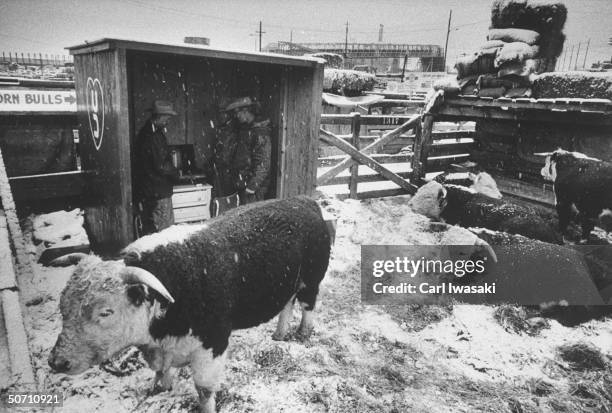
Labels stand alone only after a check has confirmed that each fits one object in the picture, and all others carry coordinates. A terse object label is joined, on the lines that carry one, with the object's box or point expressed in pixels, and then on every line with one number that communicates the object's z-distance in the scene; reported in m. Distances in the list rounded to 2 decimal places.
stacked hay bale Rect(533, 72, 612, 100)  7.72
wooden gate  8.78
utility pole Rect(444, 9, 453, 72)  50.00
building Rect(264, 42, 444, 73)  47.82
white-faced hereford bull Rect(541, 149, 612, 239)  7.36
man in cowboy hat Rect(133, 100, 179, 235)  5.44
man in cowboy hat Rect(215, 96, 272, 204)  6.10
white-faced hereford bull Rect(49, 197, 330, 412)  2.34
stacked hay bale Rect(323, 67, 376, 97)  19.00
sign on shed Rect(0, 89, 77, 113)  6.21
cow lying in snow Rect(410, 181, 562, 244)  6.66
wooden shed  4.61
